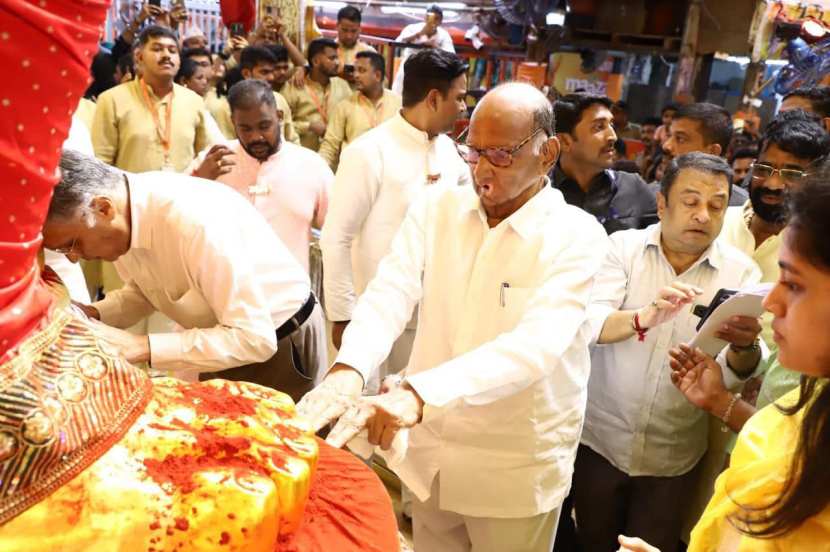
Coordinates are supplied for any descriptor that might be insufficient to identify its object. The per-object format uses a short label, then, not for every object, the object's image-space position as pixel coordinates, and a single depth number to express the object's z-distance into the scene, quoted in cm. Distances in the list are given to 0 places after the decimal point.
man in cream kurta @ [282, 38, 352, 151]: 588
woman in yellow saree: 103
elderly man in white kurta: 179
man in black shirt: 301
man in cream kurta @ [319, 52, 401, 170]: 514
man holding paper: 223
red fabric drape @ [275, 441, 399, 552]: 109
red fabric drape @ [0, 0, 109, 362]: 83
